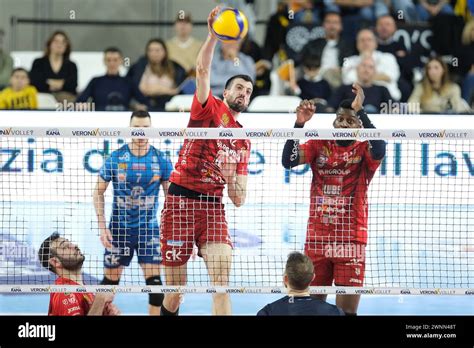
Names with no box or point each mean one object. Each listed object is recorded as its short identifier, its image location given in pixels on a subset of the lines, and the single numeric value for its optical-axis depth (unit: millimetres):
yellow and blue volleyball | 8688
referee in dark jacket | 7621
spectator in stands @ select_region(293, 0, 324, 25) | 17172
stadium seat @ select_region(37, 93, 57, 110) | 15023
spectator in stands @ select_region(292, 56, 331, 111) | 15258
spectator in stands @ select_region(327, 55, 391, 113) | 14633
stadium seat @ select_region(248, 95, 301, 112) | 14998
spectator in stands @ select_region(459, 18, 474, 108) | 16000
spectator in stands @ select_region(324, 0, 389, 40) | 17094
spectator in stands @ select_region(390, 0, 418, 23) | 17734
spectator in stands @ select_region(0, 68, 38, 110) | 14945
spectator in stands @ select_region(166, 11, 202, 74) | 16453
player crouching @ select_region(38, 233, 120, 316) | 8619
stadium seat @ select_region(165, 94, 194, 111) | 14840
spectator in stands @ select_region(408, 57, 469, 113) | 15266
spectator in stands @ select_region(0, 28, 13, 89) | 16219
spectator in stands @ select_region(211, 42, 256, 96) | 15547
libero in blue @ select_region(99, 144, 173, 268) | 10141
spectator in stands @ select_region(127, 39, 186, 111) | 15602
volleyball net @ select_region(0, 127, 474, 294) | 8812
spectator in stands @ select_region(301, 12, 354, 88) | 16030
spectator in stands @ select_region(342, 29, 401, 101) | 15805
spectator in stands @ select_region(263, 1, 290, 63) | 16984
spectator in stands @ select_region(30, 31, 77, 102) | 15664
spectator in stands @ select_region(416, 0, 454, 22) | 17688
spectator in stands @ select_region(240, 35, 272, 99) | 16094
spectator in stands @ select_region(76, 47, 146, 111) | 15055
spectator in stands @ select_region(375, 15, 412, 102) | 16281
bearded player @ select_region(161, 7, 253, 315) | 9156
